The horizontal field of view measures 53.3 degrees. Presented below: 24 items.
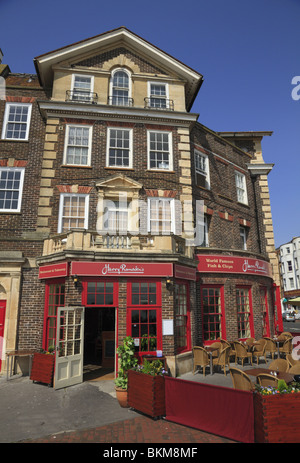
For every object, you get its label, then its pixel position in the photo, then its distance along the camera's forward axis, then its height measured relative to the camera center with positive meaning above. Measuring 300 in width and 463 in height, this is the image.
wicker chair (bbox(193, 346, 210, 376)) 10.96 -1.71
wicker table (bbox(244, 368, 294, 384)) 7.51 -1.67
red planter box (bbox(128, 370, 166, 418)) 7.11 -2.01
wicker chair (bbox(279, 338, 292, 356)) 13.62 -1.68
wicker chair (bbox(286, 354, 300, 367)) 10.11 -1.72
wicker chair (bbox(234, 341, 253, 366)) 12.26 -1.67
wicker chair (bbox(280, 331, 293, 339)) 16.31 -1.34
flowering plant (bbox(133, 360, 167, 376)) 7.53 -1.48
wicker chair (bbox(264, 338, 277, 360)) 13.42 -1.60
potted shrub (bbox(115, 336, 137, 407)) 8.01 -1.53
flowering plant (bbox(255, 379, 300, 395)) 5.70 -1.50
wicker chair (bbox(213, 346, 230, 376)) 11.03 -1.76
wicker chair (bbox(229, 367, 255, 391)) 7.11 -1.69
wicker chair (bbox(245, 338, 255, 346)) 13.65 -1.42
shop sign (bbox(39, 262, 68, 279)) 10.87 +1.48
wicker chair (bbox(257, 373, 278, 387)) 6.69 -1.56
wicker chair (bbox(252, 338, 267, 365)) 12.80 -1.67
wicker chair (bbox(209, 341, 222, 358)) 11.96 -1.51
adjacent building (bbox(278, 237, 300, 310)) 60.19 +8.44
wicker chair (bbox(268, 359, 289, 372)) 8.89 -1.62
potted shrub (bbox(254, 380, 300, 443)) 5.46 -1.92
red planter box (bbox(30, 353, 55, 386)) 9.91 -1.89
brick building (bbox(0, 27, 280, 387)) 10.93 +4.30
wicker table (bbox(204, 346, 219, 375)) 11.00 -1.54
